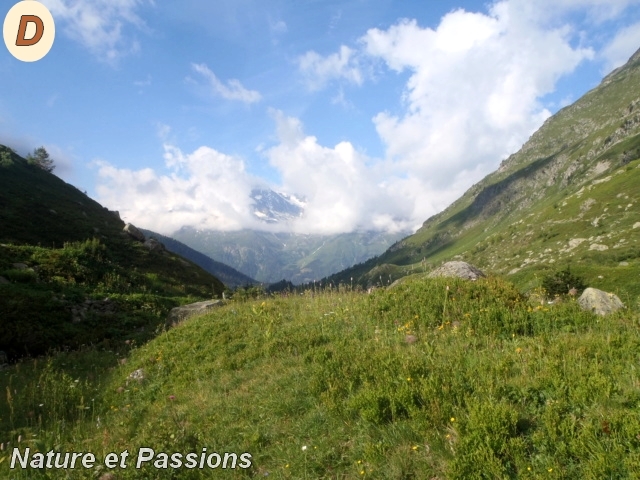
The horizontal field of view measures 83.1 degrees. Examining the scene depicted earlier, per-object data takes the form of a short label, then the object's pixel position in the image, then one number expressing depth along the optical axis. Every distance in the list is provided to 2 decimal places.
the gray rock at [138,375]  10.17
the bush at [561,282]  23.39
